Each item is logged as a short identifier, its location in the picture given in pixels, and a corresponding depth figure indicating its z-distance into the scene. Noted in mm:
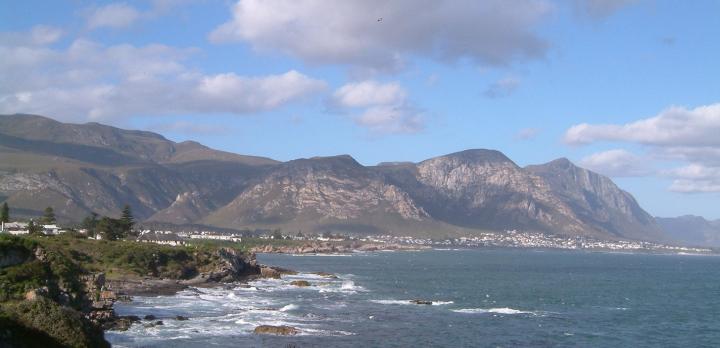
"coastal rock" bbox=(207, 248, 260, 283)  115875
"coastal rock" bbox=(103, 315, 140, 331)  56906
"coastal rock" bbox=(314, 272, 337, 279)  131625
